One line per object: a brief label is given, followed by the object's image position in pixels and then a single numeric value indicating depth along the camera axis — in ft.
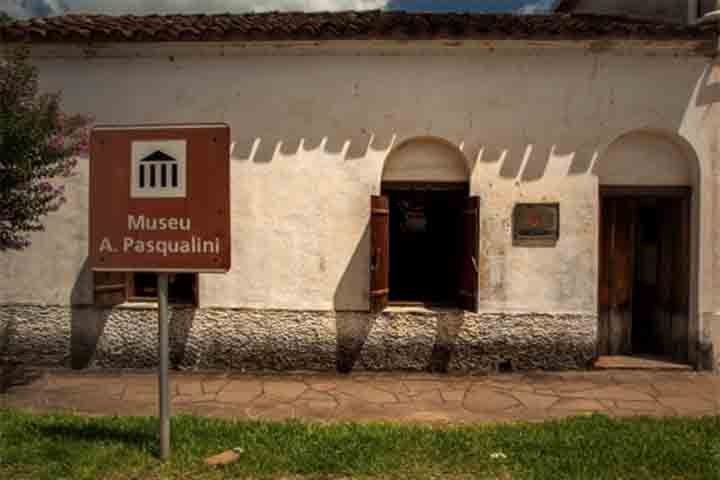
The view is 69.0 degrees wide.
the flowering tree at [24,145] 16.89
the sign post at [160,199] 11.93
